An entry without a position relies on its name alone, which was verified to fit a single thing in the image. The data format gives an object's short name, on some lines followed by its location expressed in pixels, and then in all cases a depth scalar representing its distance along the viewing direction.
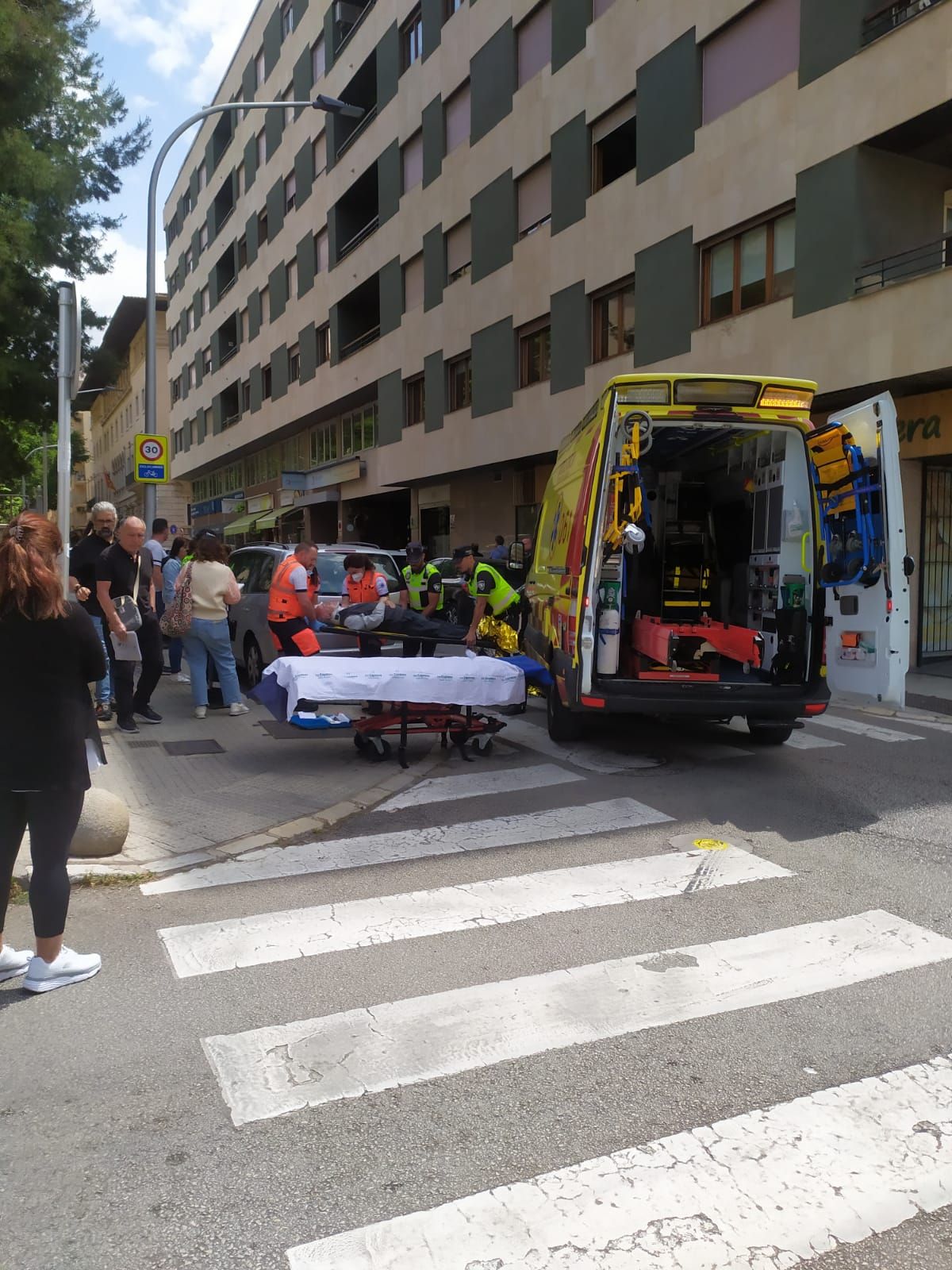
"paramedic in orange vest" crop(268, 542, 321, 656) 8.60
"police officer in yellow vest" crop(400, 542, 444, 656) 11.12
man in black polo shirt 7.95
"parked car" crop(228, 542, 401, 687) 10.63
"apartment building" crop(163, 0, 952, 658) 12.42
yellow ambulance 6.50
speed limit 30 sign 15.50
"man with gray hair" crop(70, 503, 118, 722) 8.27
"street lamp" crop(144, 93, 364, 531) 15.18
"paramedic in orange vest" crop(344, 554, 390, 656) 9.55
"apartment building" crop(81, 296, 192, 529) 60.06
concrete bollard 5.14
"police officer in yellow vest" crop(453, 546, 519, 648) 9.42
